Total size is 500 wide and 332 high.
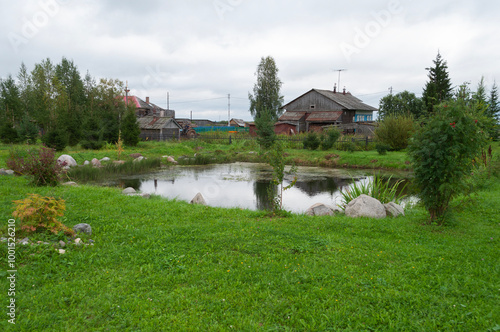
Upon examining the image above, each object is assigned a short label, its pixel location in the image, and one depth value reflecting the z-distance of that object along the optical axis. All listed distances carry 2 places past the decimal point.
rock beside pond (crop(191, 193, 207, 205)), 9.62
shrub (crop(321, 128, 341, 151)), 26.45
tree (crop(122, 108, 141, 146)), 26.52
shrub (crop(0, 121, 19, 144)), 24.31
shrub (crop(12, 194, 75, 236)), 5.07
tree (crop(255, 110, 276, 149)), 27.87
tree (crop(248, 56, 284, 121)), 45.94
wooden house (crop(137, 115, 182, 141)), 35.34
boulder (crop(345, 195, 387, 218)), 7.93
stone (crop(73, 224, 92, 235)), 5.57
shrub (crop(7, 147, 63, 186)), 9.74
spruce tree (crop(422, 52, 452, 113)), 30.52
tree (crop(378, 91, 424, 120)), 42.31
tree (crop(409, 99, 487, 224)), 6.03
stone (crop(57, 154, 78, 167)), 16.59
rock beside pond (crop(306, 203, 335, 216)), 8.27
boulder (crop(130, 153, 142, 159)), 22.23
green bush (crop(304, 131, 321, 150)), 27.12
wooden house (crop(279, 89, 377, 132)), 40.50
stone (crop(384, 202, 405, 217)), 8.06
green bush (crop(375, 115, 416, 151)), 25.17
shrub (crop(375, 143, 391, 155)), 23.25
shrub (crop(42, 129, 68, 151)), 20.48
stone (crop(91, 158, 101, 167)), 18.21
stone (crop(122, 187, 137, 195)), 10.46
